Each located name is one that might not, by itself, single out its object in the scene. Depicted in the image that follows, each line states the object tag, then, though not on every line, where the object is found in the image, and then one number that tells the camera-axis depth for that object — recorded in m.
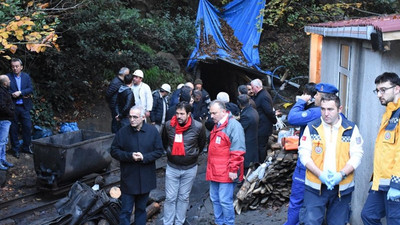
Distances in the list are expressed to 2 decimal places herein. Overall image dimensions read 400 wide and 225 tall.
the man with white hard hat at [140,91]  11.01
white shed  5.60
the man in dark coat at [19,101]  10.39
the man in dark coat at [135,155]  6.76
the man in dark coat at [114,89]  10.70
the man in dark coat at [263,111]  9.73
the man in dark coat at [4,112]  9.66
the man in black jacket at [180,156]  7.04
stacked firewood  8.36
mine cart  8.88
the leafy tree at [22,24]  6.64
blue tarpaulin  18.48
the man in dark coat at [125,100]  10.31
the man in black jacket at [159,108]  11.39
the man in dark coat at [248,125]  8.81
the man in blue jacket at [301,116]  5.98
